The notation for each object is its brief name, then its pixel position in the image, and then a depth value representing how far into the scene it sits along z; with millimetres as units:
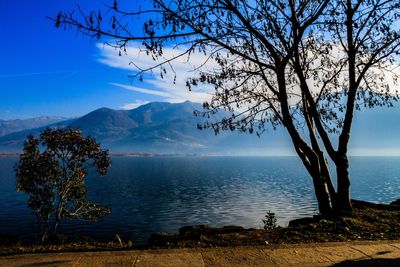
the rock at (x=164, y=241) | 10412
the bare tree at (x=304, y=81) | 13523
